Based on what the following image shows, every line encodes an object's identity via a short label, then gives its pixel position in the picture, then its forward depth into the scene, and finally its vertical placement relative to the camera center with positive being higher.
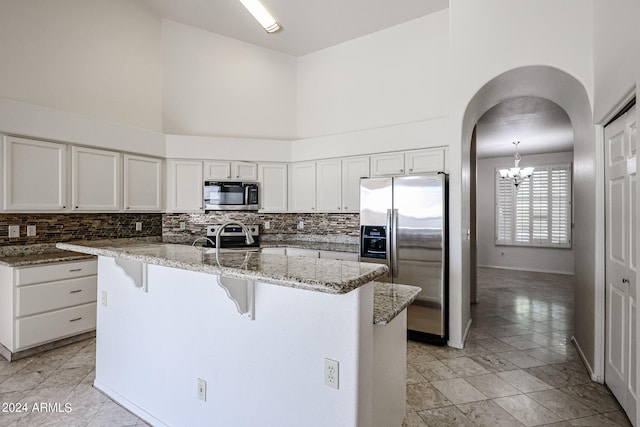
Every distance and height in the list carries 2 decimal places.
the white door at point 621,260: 2.09 -0.32
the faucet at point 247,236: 1.73 -0.13
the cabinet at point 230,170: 4.75 +0.64
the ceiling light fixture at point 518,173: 6.31 +0.82
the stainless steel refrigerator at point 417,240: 3.32 -0.28
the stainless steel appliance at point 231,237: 4.76 -0.36
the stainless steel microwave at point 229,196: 4.70 +0.25
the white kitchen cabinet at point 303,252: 4.28 -0.52
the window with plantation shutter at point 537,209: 7.40 +0.13
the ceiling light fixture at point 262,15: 4.02 +2.65
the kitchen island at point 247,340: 1.29 -0.65
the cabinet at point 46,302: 2.94 -0.88
